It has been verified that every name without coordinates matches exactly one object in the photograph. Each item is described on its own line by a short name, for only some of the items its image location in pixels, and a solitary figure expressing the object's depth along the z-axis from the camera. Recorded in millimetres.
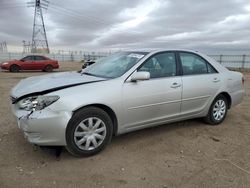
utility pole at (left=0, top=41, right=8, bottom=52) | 34046
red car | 13796
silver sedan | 2378
